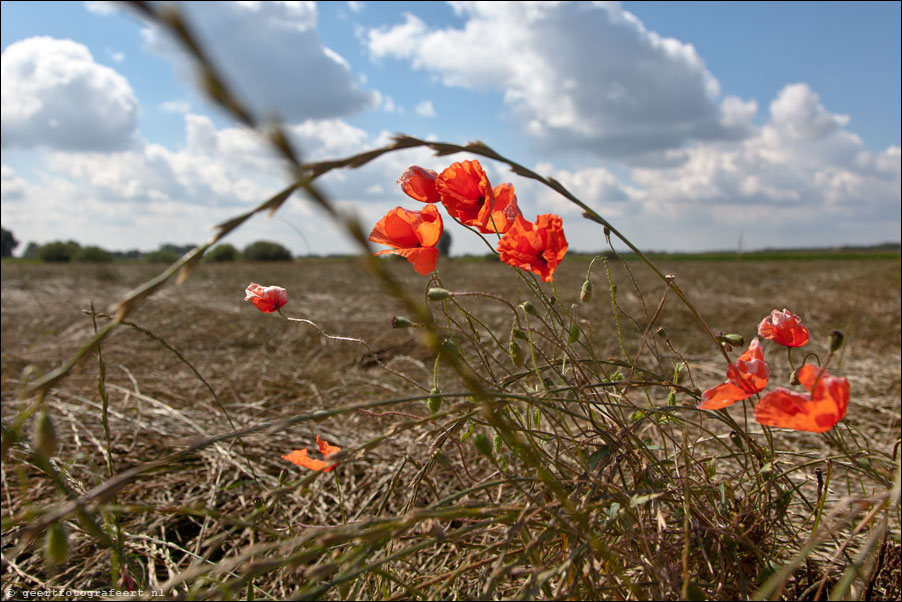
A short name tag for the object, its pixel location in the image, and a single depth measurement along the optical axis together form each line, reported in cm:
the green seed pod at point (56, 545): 44
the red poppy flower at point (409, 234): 83
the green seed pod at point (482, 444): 54
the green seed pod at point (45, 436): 42
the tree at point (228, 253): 2824
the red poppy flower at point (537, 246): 78
